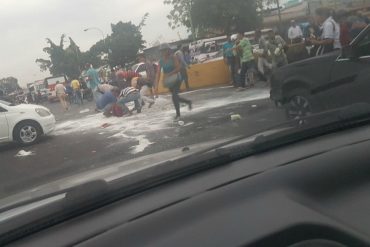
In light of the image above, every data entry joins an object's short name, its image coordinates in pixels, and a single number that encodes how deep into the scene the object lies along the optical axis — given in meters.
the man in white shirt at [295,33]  12.08
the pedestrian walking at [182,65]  10.66
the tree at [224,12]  9.68
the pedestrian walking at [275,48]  10.48
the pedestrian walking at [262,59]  11.61
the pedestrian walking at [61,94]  18.09
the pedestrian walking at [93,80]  14.71
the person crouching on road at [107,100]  13.28
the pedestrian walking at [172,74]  10.25
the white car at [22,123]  11.44
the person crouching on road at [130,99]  13.01
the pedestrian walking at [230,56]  13.92
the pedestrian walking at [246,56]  12.52
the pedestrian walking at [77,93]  17.02
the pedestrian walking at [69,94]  16.36
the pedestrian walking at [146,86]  13.18
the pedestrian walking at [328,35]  8.60
